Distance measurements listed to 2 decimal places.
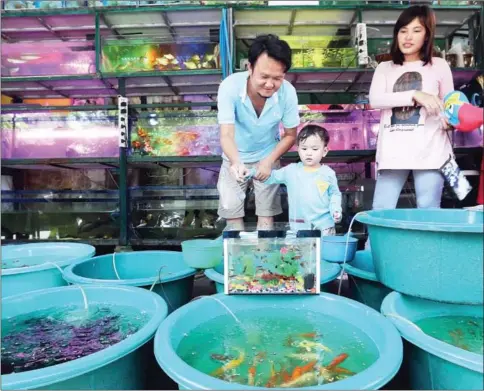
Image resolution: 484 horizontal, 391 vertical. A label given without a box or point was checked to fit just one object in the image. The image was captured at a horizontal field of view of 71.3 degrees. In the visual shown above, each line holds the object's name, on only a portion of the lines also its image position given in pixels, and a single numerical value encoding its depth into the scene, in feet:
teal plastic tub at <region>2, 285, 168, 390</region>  2.88
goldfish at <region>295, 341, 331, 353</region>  3.88
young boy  7.05
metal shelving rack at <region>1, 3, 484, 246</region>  11.31
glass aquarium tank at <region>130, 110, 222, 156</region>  11.89
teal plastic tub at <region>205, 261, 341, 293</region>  5.07
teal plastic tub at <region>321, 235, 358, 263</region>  5.26
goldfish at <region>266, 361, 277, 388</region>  3.21
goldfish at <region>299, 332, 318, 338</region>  4.11
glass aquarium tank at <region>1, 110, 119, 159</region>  12.20
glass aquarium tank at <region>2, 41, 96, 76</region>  12.37
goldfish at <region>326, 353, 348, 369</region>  3.53
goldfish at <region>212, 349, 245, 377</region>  3.43
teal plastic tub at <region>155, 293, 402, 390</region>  2.62
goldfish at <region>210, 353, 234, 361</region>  3.71
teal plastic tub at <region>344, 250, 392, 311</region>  5.25
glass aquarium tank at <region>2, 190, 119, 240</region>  13.34
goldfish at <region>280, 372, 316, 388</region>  3.20
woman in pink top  6.07
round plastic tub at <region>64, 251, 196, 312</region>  5.55
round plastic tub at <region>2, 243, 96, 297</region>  5.65
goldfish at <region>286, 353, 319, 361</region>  3.71
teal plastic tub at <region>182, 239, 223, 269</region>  4.93
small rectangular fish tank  4.34
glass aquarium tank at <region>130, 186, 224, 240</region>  12.76
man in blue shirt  5.80
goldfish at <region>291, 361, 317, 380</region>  3.38
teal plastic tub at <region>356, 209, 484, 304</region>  3.13
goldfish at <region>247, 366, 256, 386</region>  3.28
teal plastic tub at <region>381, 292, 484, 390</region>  2.69
